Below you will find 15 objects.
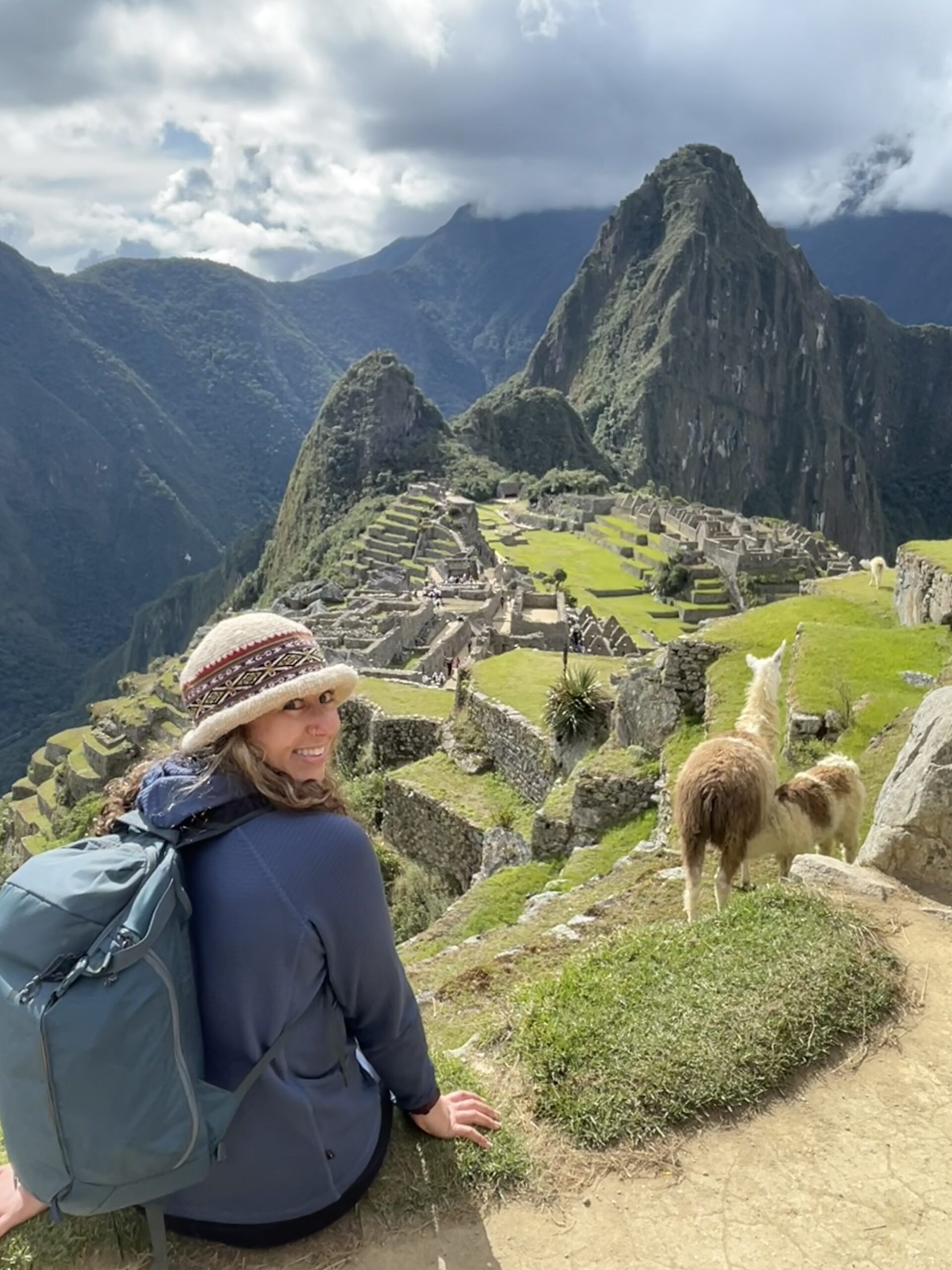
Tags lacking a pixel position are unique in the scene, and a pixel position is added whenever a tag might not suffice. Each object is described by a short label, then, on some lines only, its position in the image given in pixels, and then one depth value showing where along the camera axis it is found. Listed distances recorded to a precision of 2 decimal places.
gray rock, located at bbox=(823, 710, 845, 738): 8.10
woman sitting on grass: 2.28
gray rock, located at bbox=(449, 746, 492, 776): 12.72
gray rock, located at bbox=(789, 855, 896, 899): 4.76
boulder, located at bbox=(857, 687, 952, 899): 4.79
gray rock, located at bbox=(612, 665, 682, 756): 9.91
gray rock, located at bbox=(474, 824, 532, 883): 10.02
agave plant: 11.08
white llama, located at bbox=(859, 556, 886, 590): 16.58
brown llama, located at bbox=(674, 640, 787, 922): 5.02
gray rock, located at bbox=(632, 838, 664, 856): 7.60
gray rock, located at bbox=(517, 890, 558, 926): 7.29
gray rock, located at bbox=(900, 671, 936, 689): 8.94
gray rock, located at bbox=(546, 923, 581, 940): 5.52
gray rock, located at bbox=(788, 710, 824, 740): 8.09
